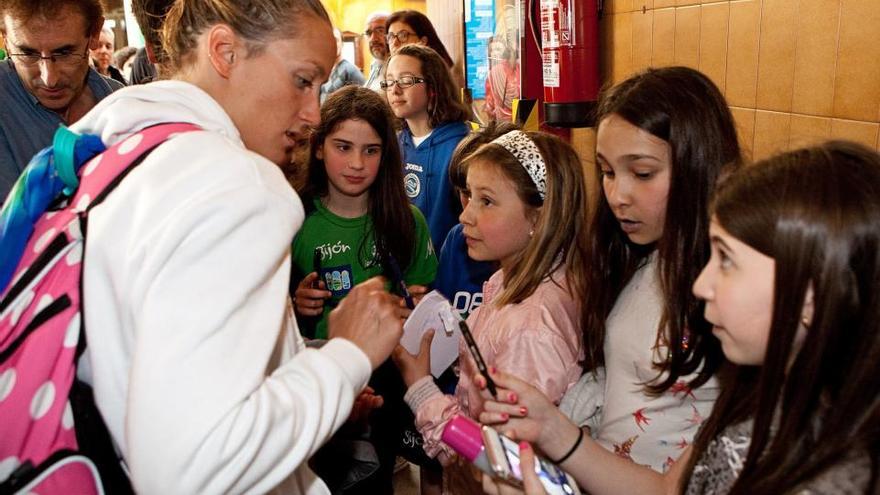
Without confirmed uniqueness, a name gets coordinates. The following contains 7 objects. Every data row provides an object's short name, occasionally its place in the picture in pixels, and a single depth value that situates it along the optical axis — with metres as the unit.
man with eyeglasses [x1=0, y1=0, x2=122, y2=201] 2.35
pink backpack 0.97
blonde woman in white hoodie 0.91
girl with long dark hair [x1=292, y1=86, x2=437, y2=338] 2.69
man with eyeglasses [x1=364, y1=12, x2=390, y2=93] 6.00
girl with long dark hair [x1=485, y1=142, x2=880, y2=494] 0.97
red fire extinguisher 3.44
